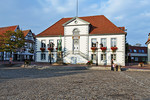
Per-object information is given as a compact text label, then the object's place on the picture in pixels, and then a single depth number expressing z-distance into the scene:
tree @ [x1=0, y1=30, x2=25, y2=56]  23.92
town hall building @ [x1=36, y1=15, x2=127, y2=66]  25.61
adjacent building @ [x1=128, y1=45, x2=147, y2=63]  51.66
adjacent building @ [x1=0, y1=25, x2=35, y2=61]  38.96
